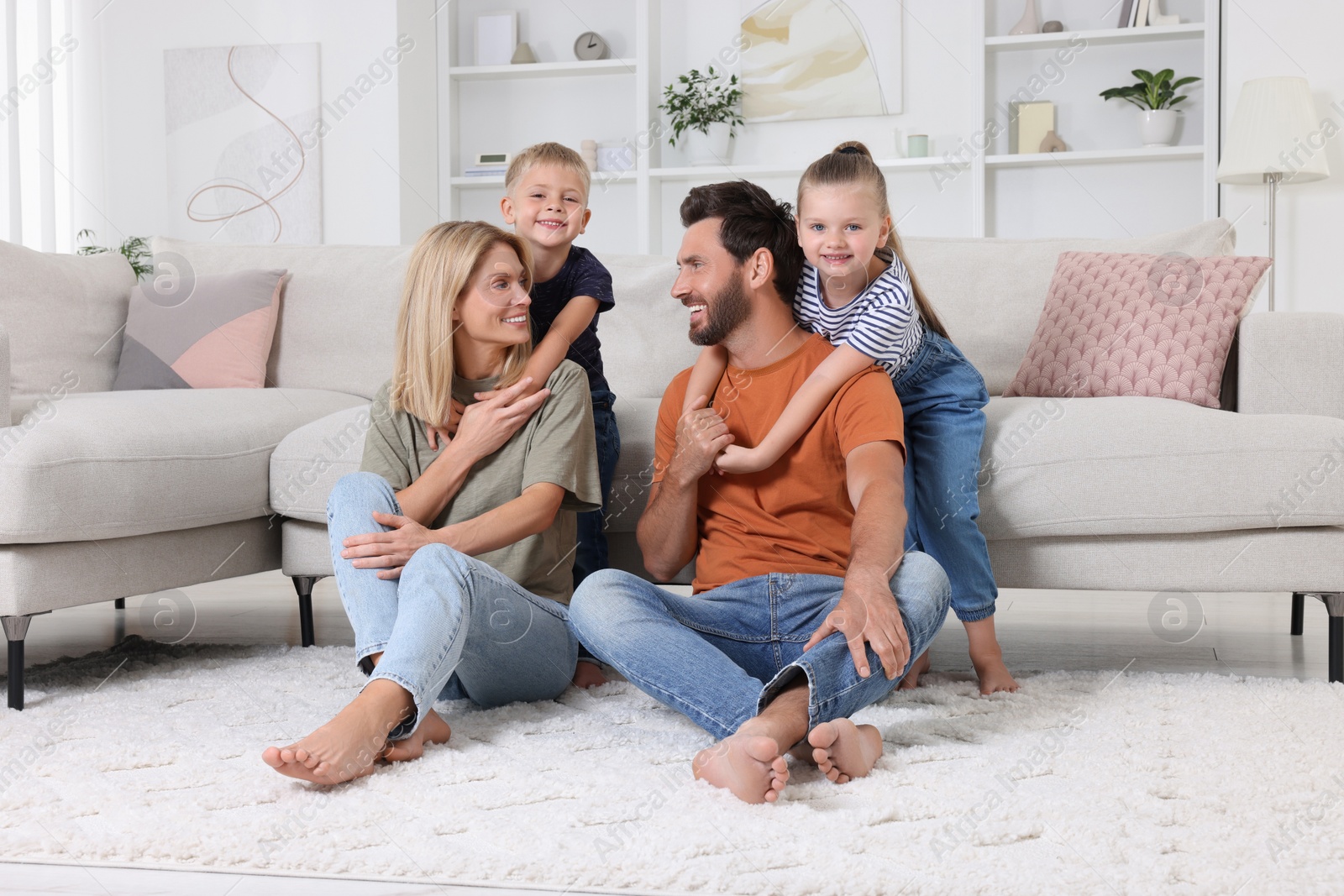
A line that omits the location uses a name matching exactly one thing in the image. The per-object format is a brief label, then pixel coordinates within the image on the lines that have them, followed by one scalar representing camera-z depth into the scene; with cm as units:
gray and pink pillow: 248
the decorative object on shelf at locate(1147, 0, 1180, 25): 408
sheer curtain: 412
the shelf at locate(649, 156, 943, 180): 445
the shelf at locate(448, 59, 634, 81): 455
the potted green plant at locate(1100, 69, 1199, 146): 407
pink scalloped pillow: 208
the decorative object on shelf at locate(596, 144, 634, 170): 456
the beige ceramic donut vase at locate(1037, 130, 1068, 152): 424
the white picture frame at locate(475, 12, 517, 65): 470
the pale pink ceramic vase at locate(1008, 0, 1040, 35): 418
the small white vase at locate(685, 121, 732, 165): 444
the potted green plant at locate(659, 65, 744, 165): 444
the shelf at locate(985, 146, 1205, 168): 407
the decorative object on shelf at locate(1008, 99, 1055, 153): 425
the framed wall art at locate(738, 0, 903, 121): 439
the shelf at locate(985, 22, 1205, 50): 405
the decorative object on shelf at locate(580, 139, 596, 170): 461
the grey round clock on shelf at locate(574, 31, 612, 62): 459
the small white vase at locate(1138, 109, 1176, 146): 408
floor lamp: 356
